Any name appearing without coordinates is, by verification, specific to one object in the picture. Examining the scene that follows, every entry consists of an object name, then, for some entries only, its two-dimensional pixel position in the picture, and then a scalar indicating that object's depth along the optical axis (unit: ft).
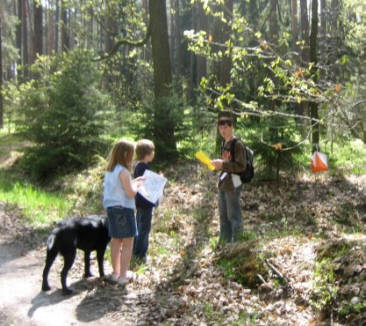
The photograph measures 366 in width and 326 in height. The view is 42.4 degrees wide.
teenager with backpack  21.72
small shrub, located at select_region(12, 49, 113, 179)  44.32
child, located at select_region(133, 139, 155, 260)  21.03
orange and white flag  23.07
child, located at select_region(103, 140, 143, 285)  18.52
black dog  18.01
